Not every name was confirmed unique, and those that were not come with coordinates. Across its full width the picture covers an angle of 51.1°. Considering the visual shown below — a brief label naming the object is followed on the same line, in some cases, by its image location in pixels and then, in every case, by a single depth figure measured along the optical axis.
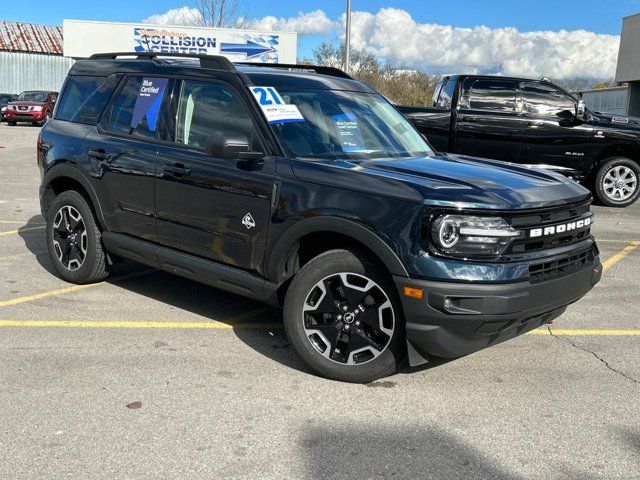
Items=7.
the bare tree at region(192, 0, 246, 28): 40.06
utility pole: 22.29
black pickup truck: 10.82
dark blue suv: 3.57
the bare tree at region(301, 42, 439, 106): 33.31
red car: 31.98
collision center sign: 35.25
